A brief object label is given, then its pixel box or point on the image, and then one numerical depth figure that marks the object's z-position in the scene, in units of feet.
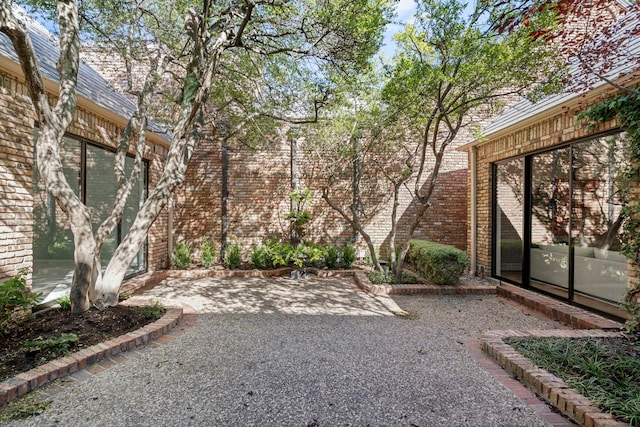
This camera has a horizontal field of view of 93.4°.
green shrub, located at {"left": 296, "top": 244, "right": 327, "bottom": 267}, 21.94
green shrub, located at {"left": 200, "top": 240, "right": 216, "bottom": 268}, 22.64
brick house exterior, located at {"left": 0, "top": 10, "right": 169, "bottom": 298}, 10.59
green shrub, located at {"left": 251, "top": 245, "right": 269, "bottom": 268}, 22.30
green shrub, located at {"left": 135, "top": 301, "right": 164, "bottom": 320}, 11.94
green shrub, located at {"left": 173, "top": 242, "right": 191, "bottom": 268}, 22.10
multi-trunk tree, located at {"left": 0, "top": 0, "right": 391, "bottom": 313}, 10.59
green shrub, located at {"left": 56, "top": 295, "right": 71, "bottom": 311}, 11.84
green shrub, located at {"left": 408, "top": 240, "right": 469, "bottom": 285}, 17.30
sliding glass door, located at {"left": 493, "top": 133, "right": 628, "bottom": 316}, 12.74
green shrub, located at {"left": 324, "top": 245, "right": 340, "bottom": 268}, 22.91
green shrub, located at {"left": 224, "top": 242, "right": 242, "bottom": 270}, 22.34
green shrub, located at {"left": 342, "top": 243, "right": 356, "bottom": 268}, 23.06
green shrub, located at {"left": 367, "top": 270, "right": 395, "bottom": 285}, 18.31
